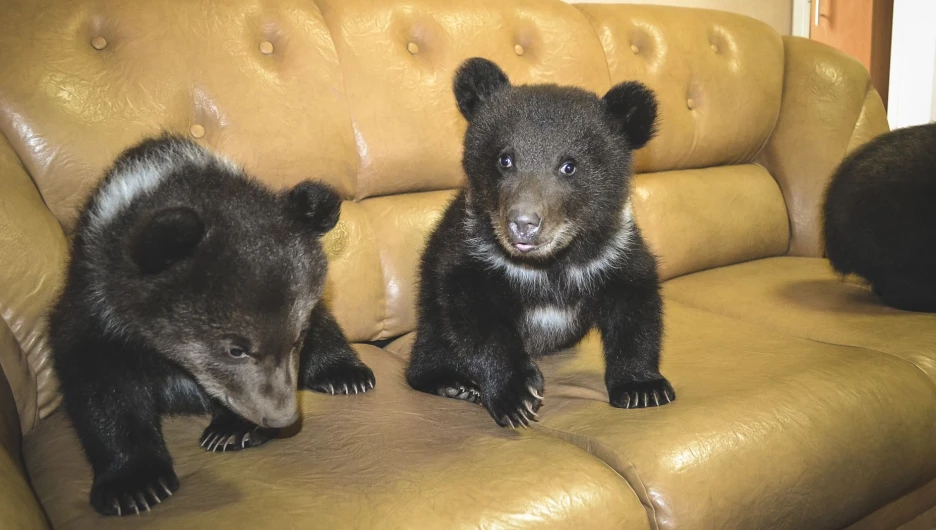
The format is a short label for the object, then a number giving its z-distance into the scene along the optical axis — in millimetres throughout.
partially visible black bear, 1619
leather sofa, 1226
